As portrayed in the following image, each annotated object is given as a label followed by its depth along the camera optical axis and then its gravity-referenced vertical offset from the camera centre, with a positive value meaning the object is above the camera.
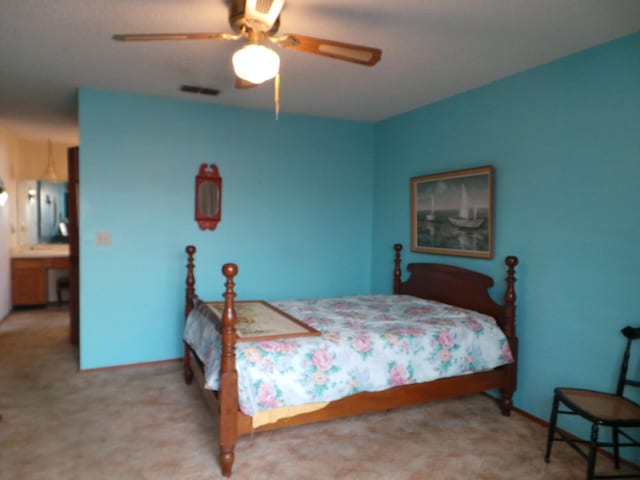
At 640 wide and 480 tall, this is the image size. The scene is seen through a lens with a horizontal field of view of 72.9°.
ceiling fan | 1.86 +0.87
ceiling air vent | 3.63 +1.18
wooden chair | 2.08 -0.92
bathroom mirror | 6.34 +0.25
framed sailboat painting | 3.40 +0.14
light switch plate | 3.81 -0.08
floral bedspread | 2.32 -0.74
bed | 2.25 -0.76
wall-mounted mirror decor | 4.13 +0.31
